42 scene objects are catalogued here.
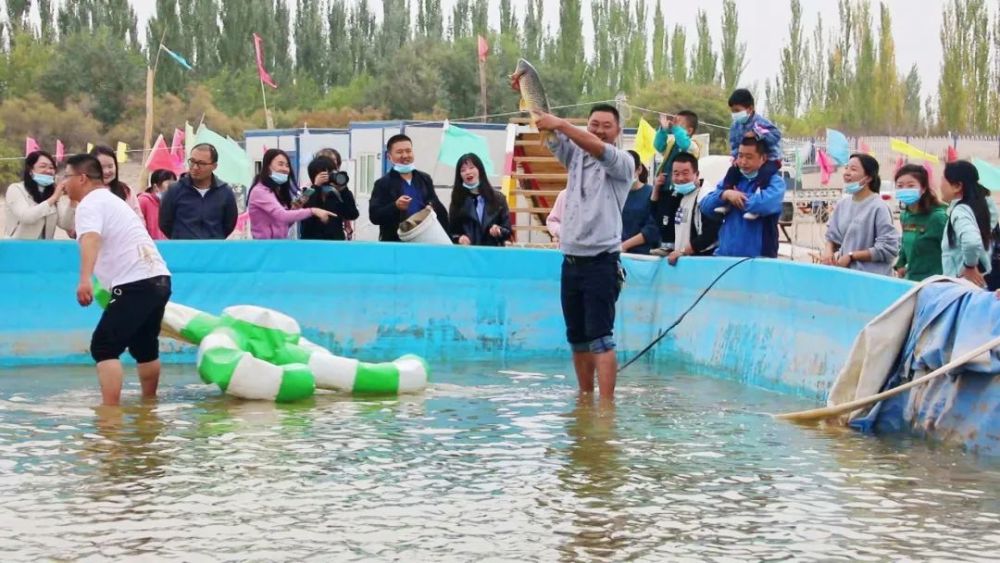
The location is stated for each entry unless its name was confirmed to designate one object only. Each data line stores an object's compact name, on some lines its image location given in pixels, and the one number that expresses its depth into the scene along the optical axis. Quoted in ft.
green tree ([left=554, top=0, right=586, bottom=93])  240.73
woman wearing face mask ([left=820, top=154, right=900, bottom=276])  36.32
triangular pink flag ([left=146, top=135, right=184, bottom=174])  67.72
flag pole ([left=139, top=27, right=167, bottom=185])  80.95
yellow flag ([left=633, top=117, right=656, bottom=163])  72.54
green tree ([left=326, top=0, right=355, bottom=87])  258.57
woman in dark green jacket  35.12
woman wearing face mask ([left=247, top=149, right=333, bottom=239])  43.88
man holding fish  32.60
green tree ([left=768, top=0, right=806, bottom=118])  233.55
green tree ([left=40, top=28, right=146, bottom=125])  219.82
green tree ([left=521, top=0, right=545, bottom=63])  245.24
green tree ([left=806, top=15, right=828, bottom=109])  230.89
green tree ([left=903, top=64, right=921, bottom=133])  218.18
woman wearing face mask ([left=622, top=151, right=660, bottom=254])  43.09
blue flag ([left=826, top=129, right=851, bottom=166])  71.10
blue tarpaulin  26.27
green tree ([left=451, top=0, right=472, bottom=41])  248.11
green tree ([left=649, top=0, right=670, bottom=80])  239.91
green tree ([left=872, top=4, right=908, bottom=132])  215.72
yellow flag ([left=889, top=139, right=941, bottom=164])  67.72
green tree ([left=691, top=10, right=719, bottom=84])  236.22
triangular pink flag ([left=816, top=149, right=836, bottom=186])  101.09
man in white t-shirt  31.83
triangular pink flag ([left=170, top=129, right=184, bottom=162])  87.55
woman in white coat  40.65
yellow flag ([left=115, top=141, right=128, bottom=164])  93.42
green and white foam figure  32.60
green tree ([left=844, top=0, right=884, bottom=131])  216.13
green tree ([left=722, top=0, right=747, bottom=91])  233.96
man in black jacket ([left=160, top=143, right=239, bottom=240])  42.45
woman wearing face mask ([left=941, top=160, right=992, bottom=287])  32.30
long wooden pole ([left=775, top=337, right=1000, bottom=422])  25.75
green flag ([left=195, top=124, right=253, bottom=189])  62.39
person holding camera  44.88
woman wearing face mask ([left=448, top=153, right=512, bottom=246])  44.70
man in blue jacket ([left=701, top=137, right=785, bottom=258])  36.52
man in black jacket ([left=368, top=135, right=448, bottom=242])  44.04
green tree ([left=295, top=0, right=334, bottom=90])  256.73
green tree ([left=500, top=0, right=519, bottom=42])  252.62
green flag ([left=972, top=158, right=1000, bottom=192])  54.34
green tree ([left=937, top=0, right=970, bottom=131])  196.44
